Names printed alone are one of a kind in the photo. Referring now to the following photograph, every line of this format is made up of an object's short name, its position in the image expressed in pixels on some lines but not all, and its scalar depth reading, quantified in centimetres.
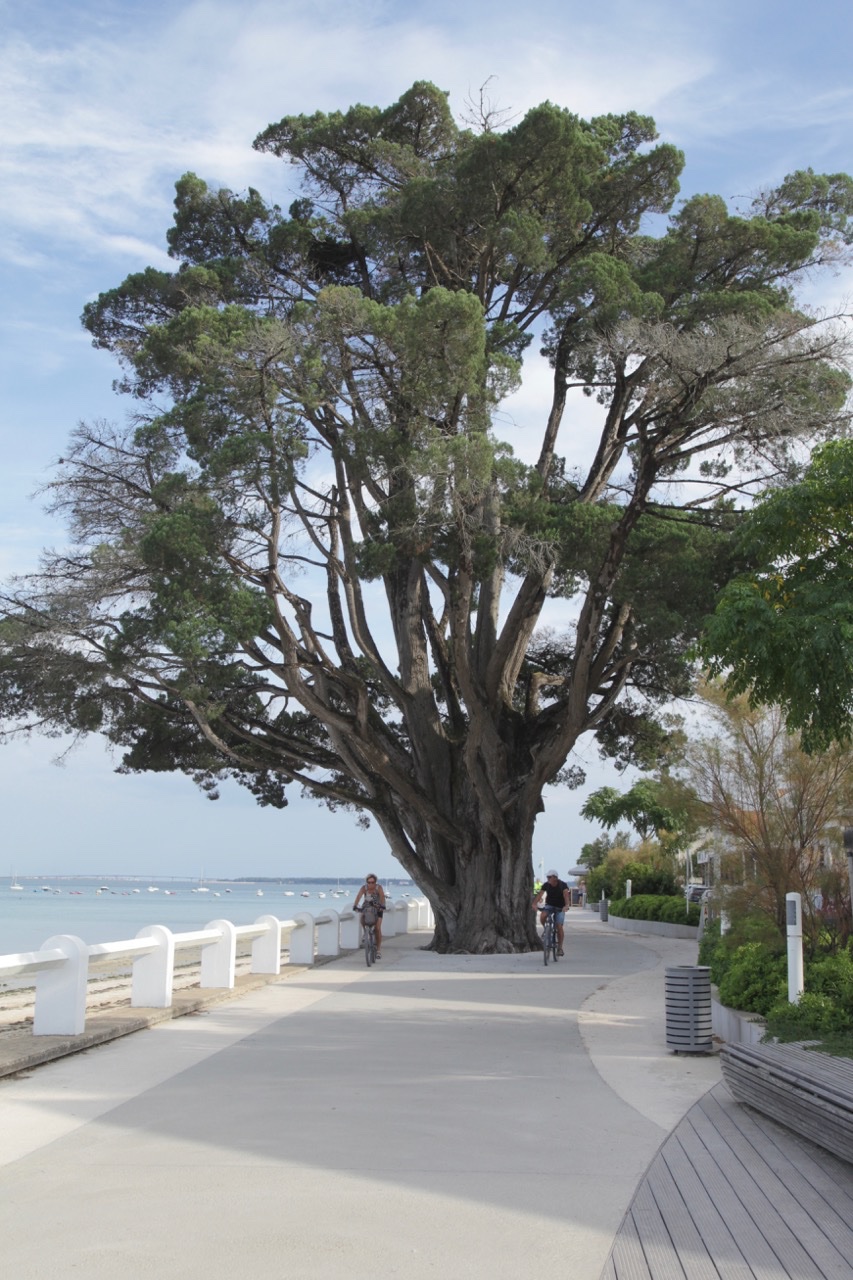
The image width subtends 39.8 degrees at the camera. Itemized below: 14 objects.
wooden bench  572
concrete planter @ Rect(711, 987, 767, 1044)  917
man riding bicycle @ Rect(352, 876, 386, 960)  1875
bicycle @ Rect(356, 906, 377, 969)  1838
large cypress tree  1686
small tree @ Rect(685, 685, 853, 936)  1204
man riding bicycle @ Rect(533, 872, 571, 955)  1848
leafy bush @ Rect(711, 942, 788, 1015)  968
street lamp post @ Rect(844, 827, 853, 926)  932
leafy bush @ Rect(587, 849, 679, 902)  3706
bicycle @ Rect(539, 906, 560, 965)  1878
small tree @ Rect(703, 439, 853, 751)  808
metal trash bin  973
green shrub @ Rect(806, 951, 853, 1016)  861
